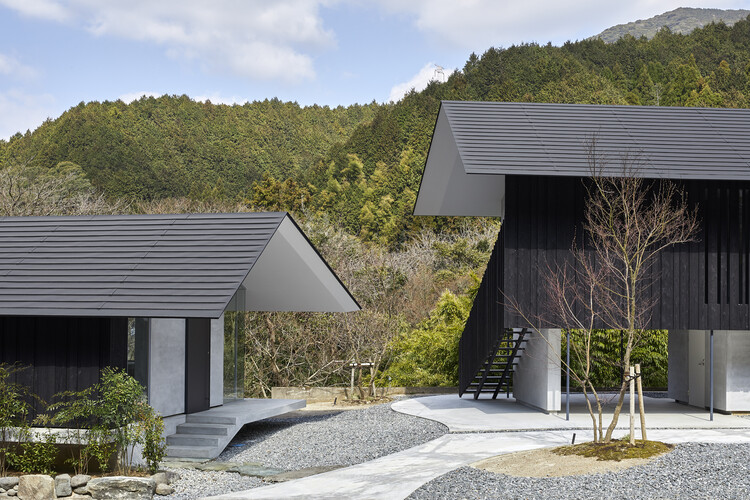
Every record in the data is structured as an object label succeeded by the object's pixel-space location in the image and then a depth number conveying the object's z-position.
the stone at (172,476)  9.92
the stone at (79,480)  9.35
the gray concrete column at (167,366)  12.18
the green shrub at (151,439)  10.02
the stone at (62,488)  9.32
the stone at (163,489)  9.47
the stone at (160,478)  9.60
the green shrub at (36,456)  9.90
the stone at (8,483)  9.46
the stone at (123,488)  9.09
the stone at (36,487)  9.24
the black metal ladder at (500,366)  15.29
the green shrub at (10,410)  10.16
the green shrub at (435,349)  20.14
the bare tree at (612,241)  13.15
